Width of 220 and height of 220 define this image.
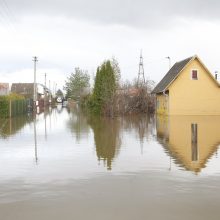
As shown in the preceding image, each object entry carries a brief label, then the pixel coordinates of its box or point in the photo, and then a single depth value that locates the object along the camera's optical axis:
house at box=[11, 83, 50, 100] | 125.09
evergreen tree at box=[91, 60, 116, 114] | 48.47
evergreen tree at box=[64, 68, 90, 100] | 108.81
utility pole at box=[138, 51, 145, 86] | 73.61
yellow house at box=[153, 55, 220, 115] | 46.22
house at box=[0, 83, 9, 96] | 80.94
